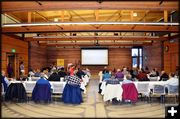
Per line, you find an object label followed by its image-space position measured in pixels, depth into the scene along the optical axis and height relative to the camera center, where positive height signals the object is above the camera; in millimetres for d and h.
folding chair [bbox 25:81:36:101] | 5096 -906
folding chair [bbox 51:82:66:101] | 5073 -941
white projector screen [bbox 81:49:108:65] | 14131 +293
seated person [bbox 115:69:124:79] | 6437 -689
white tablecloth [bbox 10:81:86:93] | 5073 -842
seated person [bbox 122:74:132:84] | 4889 -695
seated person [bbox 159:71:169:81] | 6105 -722
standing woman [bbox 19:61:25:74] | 8822 -453
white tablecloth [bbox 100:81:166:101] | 4901 -1034
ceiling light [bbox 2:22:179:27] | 5230 +1308
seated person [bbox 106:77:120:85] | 4922 -725
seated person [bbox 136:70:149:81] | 5825 -704
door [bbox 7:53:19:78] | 8807 -181
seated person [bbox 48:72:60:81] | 5612 -678
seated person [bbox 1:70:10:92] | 5076 -757
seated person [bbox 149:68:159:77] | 7504 -766
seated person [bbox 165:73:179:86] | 4969 -762
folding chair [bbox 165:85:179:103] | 4965 -1026
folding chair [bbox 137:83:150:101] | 5042 -987
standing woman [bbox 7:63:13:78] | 7851 -586
